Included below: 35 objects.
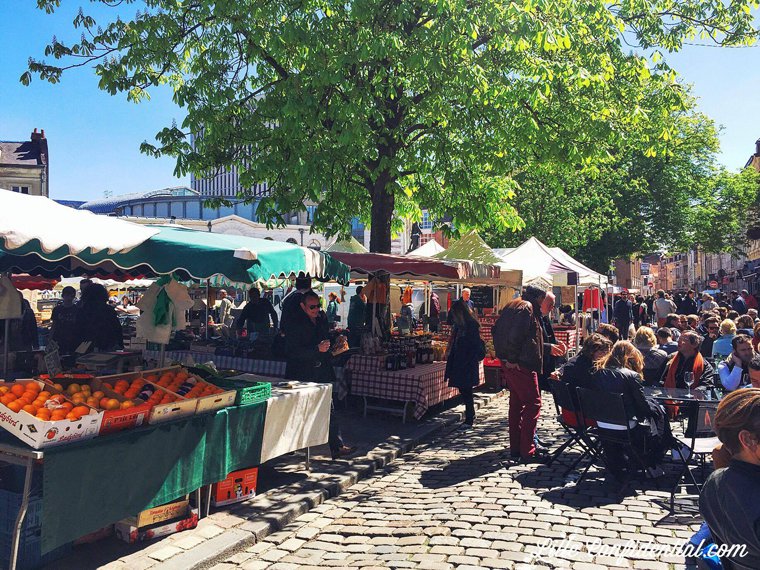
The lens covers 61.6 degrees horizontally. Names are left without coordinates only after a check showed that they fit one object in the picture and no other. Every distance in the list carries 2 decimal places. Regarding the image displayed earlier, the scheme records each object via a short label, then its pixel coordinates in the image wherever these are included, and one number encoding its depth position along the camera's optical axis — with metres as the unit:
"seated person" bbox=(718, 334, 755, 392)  6.86
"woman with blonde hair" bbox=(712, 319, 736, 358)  9.11
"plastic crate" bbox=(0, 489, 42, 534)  4.19
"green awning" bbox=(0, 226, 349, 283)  5.97
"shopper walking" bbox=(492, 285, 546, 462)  7.11
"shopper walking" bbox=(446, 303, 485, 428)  9.03
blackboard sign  21.39
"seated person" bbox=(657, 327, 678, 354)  9.20
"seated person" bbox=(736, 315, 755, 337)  9.55
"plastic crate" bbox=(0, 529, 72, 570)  4.11
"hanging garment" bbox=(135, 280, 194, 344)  6.66
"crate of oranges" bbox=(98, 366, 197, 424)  4.78
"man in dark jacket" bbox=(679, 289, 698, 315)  20.41
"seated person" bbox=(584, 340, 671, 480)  6.04
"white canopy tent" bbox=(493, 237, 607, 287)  15.33
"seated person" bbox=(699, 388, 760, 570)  2.47
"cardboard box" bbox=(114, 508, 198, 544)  4.72
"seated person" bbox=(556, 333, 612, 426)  6.62
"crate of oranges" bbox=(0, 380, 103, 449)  3.95
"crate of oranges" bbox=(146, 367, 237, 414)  5.19
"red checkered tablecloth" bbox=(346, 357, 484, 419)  9.20
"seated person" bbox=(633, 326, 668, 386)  8.23
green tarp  3.97
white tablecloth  6.03
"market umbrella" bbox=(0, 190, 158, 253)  4.73
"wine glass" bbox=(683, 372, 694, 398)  6.91
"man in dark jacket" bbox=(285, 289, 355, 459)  6.96
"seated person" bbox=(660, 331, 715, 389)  7.57
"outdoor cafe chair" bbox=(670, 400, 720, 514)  5.76
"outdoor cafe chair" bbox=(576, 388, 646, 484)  5.86
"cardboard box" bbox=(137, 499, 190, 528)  4.77
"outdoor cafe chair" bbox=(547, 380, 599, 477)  6.50
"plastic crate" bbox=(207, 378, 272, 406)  5.62
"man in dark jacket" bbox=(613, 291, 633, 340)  19.75
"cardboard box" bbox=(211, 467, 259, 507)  5.62
